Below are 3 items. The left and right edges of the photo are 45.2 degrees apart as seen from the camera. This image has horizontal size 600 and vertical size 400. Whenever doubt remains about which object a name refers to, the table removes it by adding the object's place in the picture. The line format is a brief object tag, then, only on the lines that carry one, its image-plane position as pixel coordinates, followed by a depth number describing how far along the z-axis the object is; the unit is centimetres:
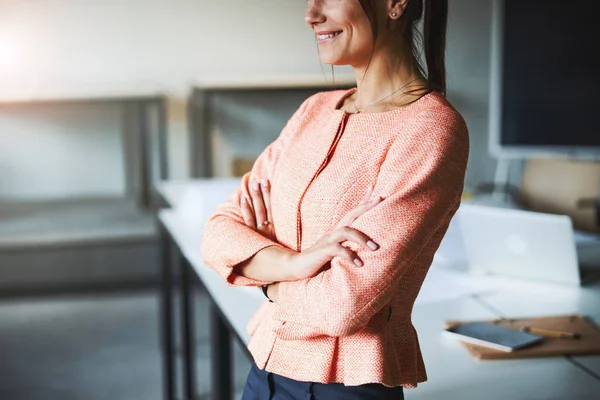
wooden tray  126
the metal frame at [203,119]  424
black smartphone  128
